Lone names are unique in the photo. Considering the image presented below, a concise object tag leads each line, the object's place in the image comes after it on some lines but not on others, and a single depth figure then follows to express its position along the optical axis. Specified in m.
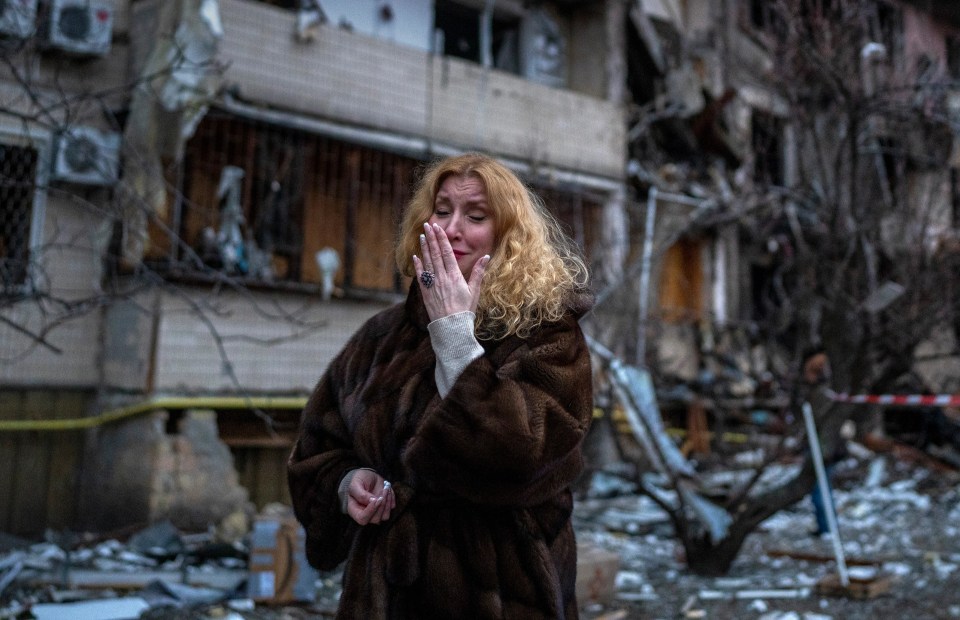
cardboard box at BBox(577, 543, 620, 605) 5.60
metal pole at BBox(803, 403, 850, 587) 6.27
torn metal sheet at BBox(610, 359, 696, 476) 7.08
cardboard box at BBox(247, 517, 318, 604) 5.61
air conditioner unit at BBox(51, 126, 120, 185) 8.04
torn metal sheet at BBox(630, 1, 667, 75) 13.77
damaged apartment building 8.20
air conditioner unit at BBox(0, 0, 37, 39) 4.52
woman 2.10
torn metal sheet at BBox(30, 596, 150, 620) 4.78
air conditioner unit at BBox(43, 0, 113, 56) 8.27
